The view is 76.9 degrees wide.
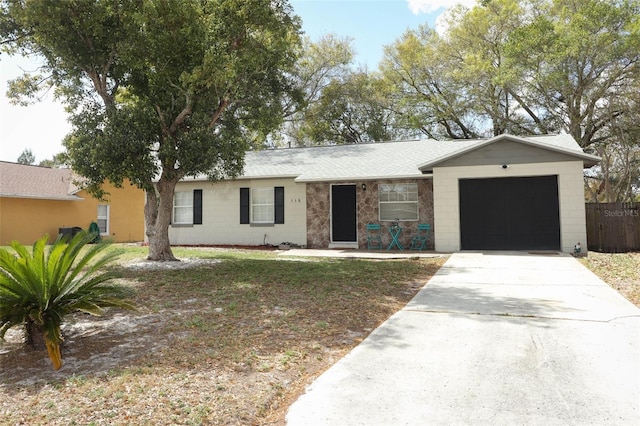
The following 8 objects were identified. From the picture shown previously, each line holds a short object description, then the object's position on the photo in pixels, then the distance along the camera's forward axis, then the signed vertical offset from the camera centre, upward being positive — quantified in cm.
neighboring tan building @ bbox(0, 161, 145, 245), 1875 +111
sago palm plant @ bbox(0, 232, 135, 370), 397 -68
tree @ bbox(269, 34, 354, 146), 2791 +1113
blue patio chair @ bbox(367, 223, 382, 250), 1445 -45
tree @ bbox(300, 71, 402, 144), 2830 +801
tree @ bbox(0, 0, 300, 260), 823 +358
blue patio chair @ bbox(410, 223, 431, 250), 1390 -50
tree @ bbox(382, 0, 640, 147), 1952 +840
